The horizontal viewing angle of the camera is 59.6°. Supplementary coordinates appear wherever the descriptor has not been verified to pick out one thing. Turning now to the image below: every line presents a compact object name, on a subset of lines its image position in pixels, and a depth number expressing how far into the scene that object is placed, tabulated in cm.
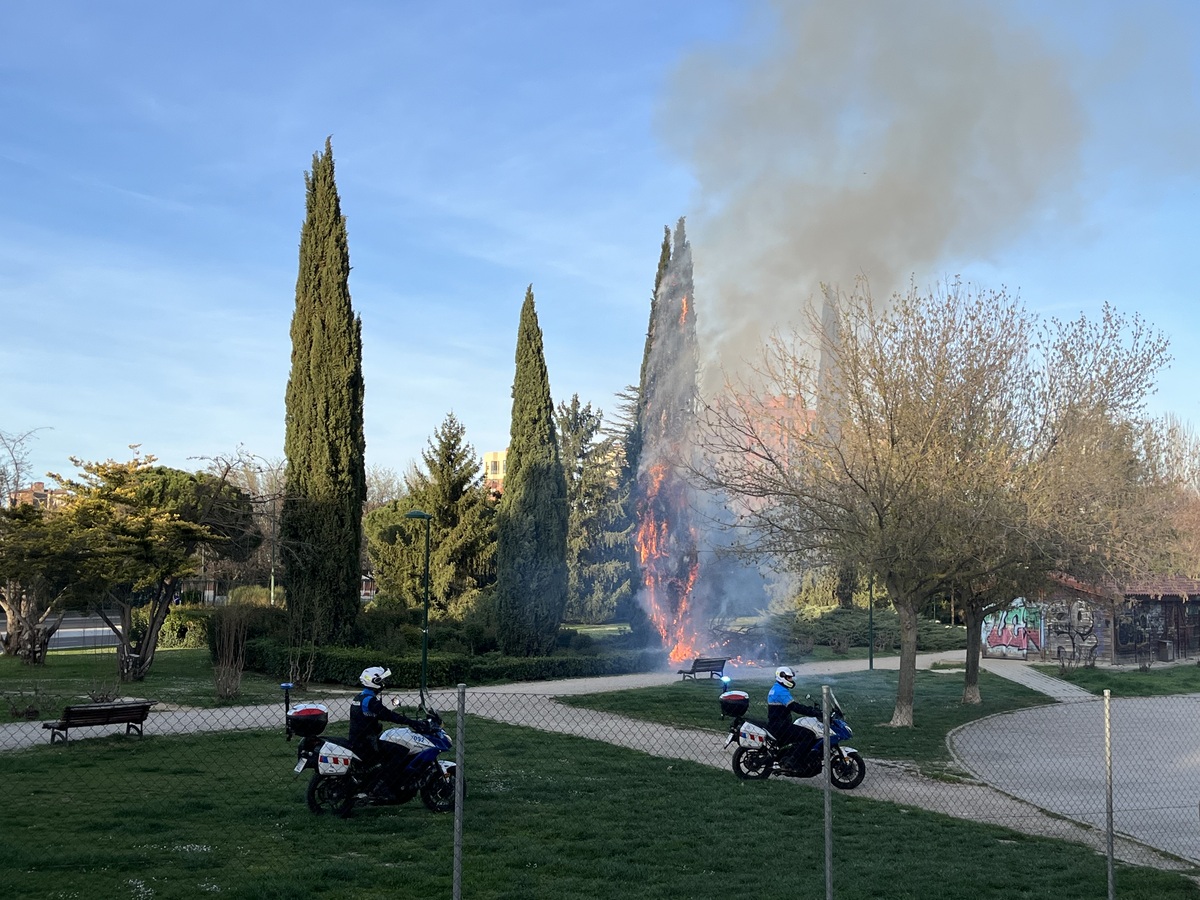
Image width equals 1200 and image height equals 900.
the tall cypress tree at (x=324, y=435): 2809
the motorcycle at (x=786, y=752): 1305
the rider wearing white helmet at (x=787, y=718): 1324
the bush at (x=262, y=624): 2797
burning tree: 3569
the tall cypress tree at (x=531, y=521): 3023
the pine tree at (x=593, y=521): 4816
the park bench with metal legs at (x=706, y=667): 2786
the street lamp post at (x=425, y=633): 2122
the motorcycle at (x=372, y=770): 1025
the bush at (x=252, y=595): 3648
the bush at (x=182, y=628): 3572
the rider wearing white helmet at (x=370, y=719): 1048
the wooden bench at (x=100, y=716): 1436
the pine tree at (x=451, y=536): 4034
